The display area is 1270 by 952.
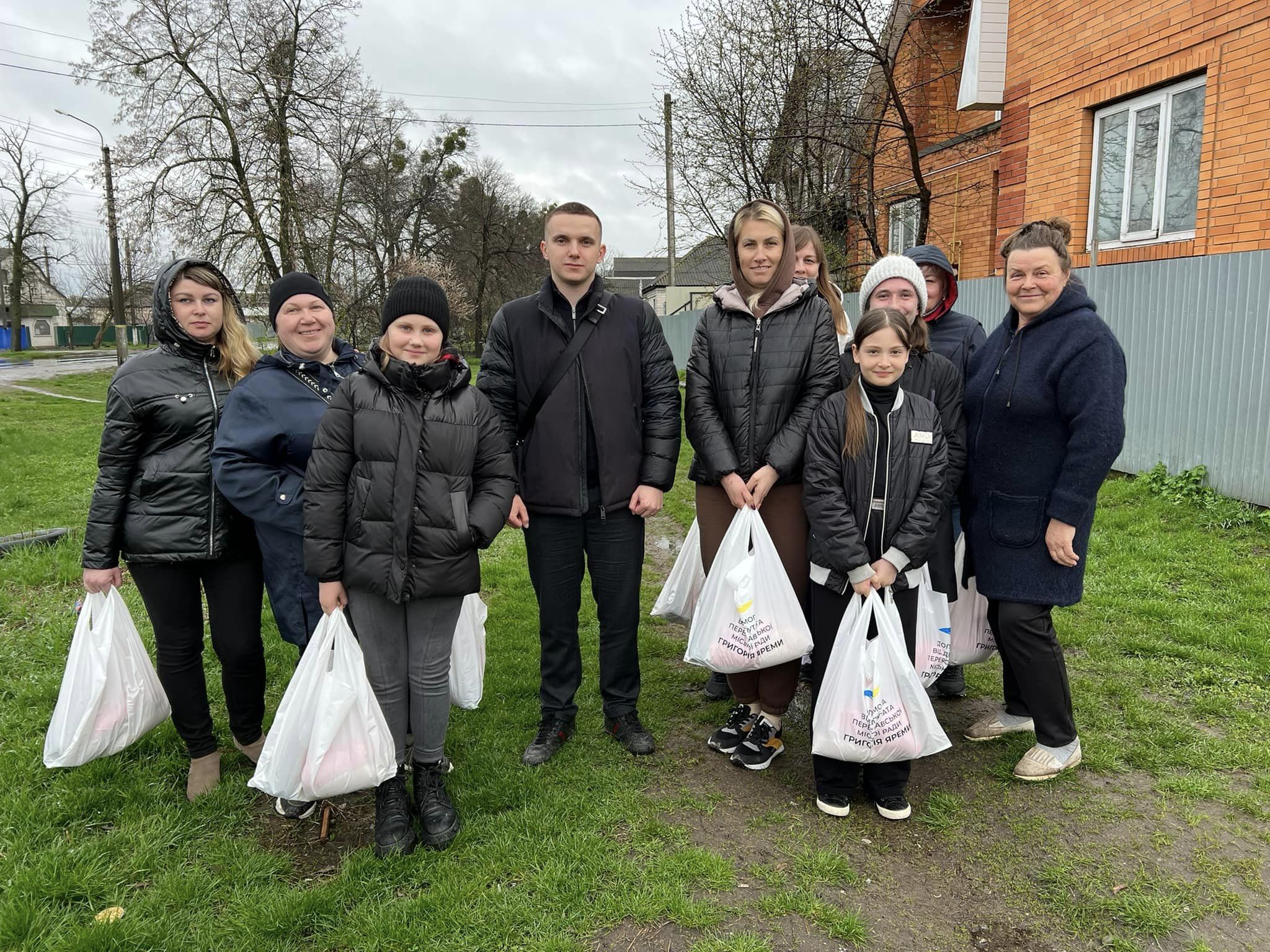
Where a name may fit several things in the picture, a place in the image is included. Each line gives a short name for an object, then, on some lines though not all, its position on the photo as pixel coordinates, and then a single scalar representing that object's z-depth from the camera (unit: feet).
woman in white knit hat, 10.34
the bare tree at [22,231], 132.46
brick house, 23.26
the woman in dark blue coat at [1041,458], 9.32
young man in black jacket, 10.79
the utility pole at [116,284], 63.52
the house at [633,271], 221.05
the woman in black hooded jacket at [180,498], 9.50
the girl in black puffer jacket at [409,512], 8.71
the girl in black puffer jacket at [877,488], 9.30
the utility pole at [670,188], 48.26
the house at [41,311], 196.24
